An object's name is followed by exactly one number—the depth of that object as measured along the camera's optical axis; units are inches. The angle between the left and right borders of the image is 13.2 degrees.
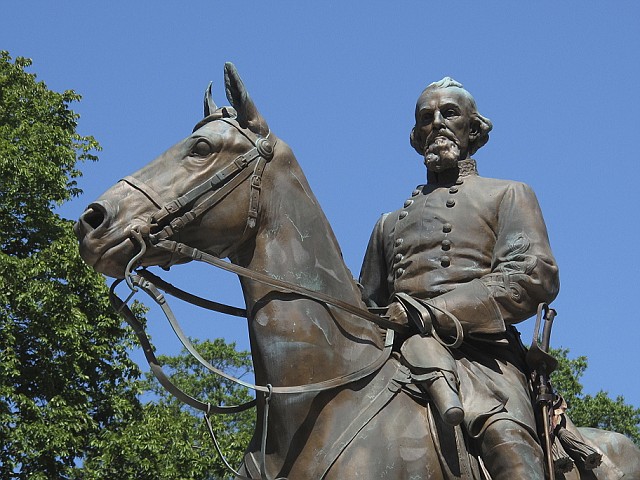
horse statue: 642.2
